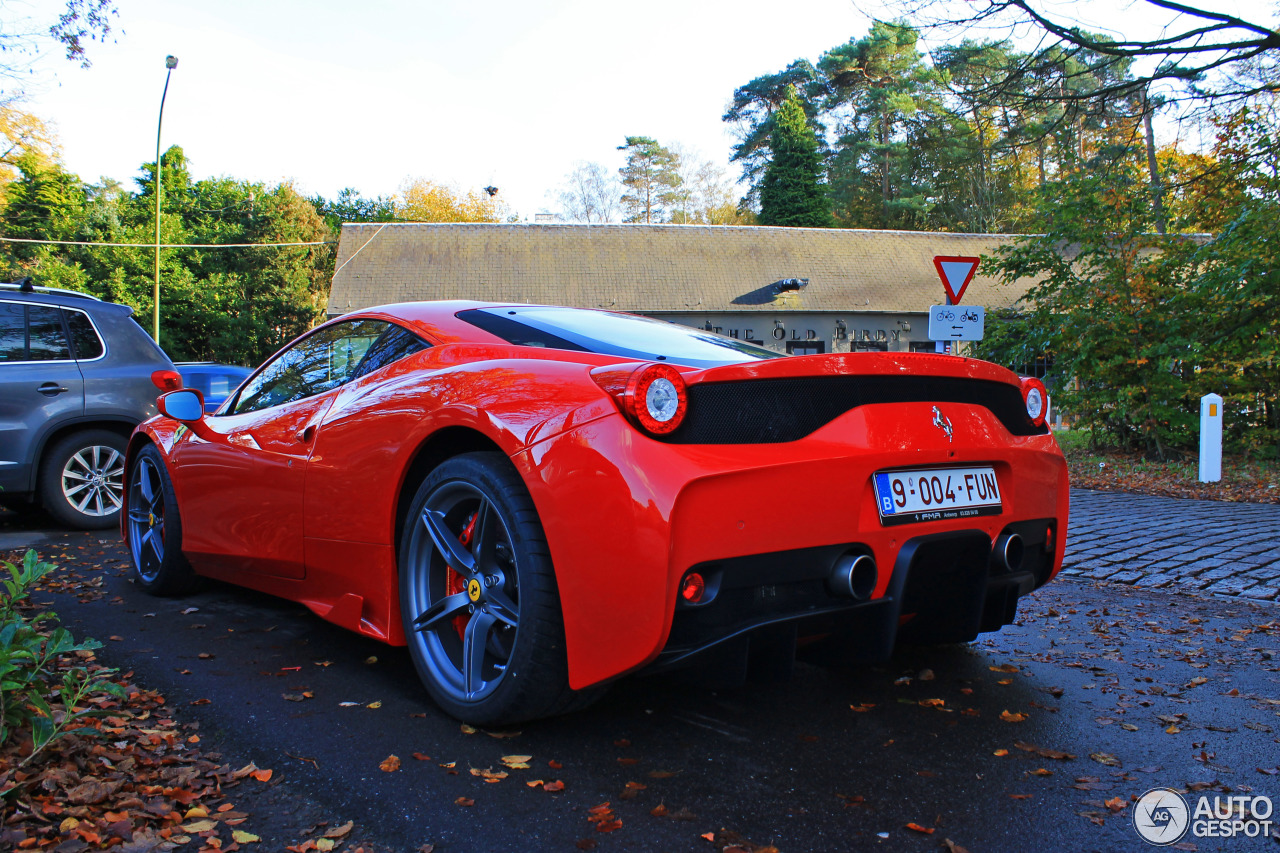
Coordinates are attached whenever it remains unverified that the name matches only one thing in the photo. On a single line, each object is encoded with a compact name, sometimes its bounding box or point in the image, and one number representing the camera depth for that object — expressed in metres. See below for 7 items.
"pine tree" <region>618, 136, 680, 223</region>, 57.06
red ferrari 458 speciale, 2.15
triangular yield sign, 9.52
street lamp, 22.09
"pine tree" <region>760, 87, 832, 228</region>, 45.25
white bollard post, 10.38
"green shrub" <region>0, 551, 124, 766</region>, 2.17
